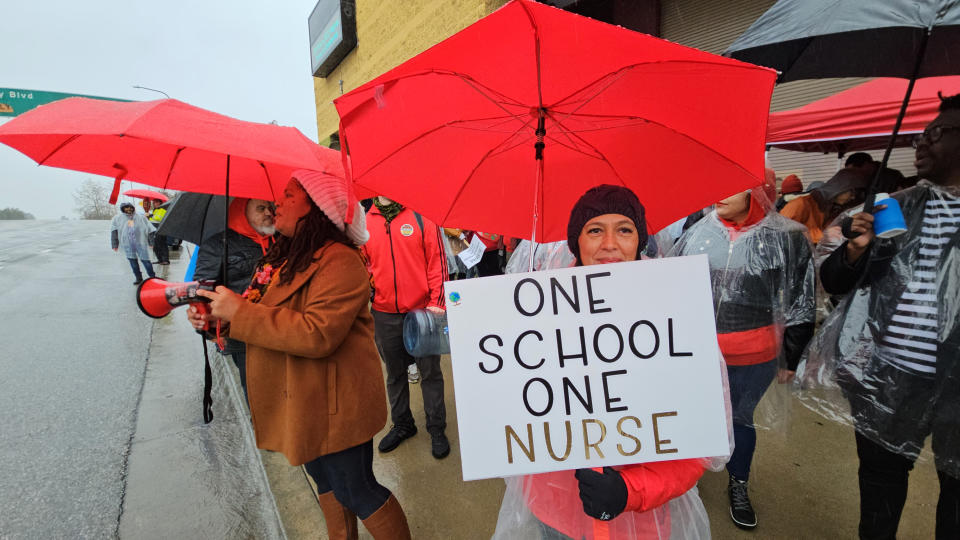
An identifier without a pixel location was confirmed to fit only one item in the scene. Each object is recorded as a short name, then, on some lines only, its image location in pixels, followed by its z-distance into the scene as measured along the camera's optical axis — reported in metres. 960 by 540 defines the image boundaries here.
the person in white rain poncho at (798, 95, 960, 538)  1.34
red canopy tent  2.38
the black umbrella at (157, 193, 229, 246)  2.52
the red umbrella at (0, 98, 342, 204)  1.29
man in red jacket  2.80
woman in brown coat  1.53
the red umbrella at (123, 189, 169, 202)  10.03
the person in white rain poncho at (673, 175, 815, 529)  1.96
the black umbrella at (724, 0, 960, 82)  1.13
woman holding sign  1.04
